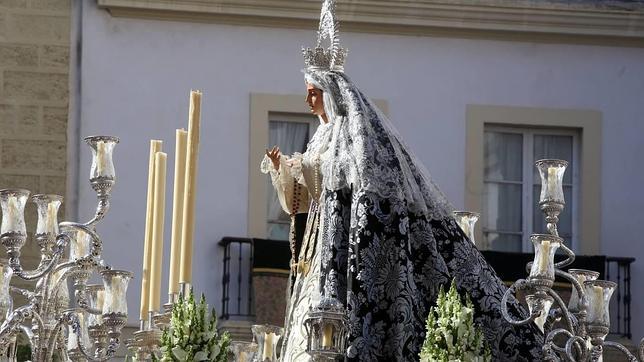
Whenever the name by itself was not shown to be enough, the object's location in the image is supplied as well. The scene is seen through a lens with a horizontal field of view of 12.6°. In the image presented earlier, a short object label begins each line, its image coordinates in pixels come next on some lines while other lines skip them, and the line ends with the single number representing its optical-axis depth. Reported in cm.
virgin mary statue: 1115
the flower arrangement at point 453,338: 988
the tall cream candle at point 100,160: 1141
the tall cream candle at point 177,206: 1104
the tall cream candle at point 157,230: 1109
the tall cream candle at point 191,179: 1081
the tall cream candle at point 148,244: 1119
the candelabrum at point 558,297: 1143
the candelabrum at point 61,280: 1128
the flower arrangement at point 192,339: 989
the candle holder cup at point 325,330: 1024
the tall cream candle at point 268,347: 1150
